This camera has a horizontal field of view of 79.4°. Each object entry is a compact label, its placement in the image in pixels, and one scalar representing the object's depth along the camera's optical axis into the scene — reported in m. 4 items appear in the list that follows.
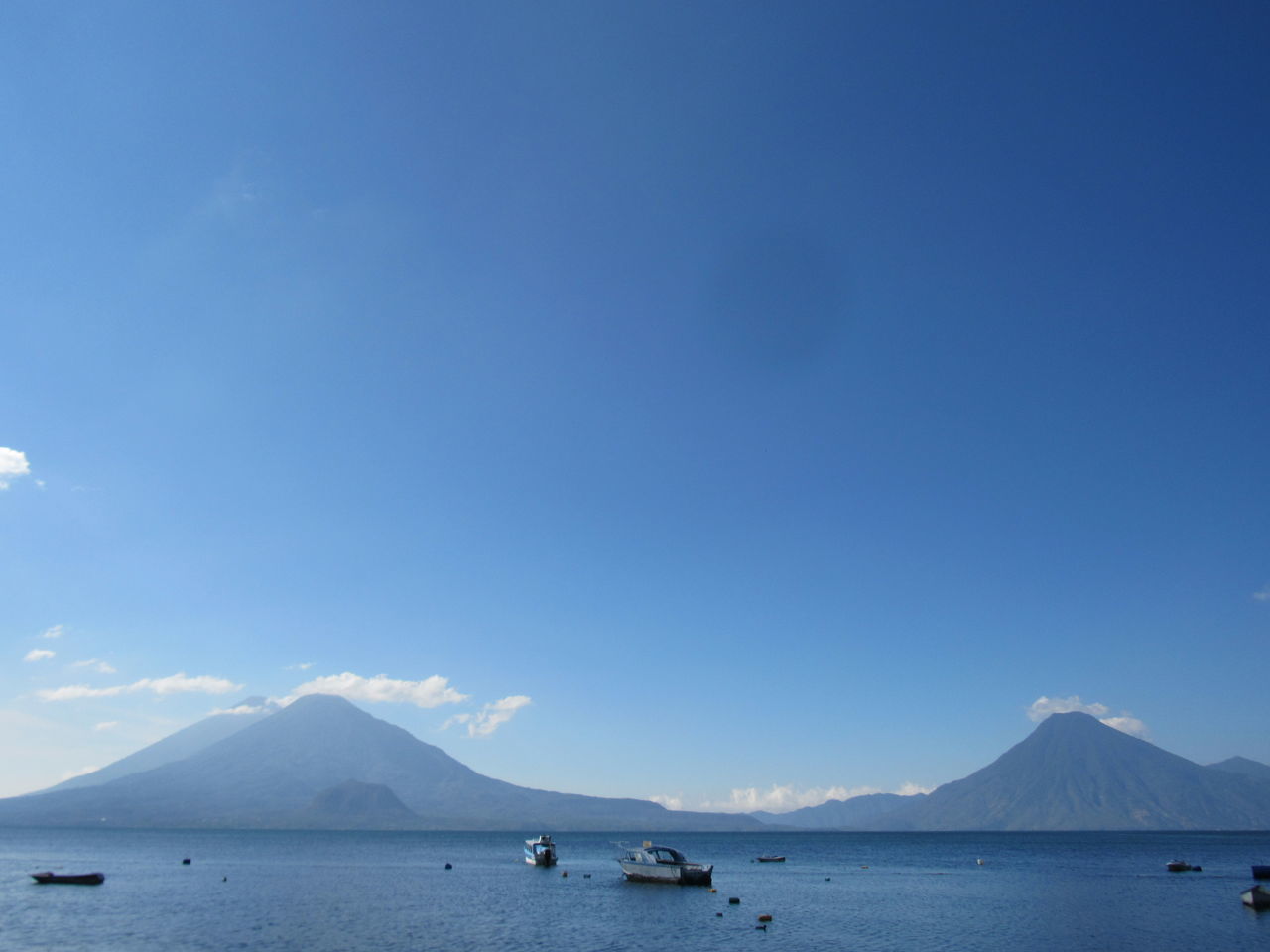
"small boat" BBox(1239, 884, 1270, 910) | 61.22
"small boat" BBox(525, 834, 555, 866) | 114.31
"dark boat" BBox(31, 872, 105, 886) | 76.00
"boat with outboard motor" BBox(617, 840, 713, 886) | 80.44
